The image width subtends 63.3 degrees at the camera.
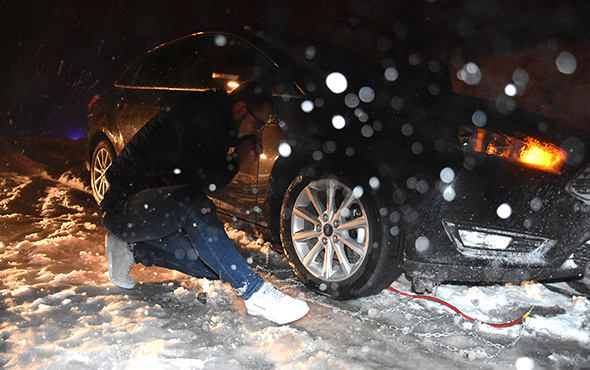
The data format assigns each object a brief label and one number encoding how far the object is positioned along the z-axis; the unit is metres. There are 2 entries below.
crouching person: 2.49
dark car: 2.47
